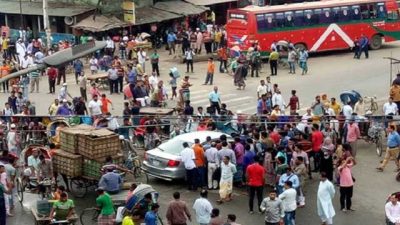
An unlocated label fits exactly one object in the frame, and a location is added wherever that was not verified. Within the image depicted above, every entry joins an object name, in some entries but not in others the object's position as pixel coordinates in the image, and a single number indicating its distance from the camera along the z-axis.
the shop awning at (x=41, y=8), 45.94
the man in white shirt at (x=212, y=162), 21.22
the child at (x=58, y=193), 18.49
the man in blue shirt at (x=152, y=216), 17.00
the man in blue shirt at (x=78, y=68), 36.94
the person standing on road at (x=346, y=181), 19.75
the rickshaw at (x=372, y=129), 24.73
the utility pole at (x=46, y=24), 42.19
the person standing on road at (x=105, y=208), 18.03
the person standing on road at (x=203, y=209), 17.86
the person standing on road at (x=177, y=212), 17.70
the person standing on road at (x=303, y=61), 37.88
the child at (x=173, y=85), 32.94
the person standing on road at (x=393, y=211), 17.60
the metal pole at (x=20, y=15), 47.87
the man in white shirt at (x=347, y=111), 25.51
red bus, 41.06
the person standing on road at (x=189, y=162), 21.25
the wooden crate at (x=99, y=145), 20.44
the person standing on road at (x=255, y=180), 19.75
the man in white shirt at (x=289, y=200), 18.27
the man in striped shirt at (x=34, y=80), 34.84
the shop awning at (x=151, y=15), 45.81
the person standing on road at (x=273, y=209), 17.86
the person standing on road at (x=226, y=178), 20.38
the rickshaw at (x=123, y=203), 18.22
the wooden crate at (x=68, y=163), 20.55
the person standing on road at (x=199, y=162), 21.42
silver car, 21.75
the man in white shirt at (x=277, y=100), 28.03
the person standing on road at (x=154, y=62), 38.22
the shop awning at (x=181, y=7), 48.22
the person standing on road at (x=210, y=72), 35.84
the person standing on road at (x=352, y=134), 23.77
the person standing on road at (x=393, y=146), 22.84
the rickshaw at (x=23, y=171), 20.56
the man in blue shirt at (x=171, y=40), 44.12
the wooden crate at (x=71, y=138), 20.72
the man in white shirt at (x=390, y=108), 26.11
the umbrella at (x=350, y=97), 27.77
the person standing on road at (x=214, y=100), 28.75
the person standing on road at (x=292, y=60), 38.03
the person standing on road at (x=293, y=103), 28.38
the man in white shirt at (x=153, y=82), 32.06
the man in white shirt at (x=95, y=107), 27.47
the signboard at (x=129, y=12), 44.28
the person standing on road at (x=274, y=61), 37.59
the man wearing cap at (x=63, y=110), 26.78
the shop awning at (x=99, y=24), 43.75
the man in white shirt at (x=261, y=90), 30.46
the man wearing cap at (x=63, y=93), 30.12
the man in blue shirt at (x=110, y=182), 19.31
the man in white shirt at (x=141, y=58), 38.64
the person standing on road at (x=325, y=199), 18.50
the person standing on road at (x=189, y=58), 39.33
